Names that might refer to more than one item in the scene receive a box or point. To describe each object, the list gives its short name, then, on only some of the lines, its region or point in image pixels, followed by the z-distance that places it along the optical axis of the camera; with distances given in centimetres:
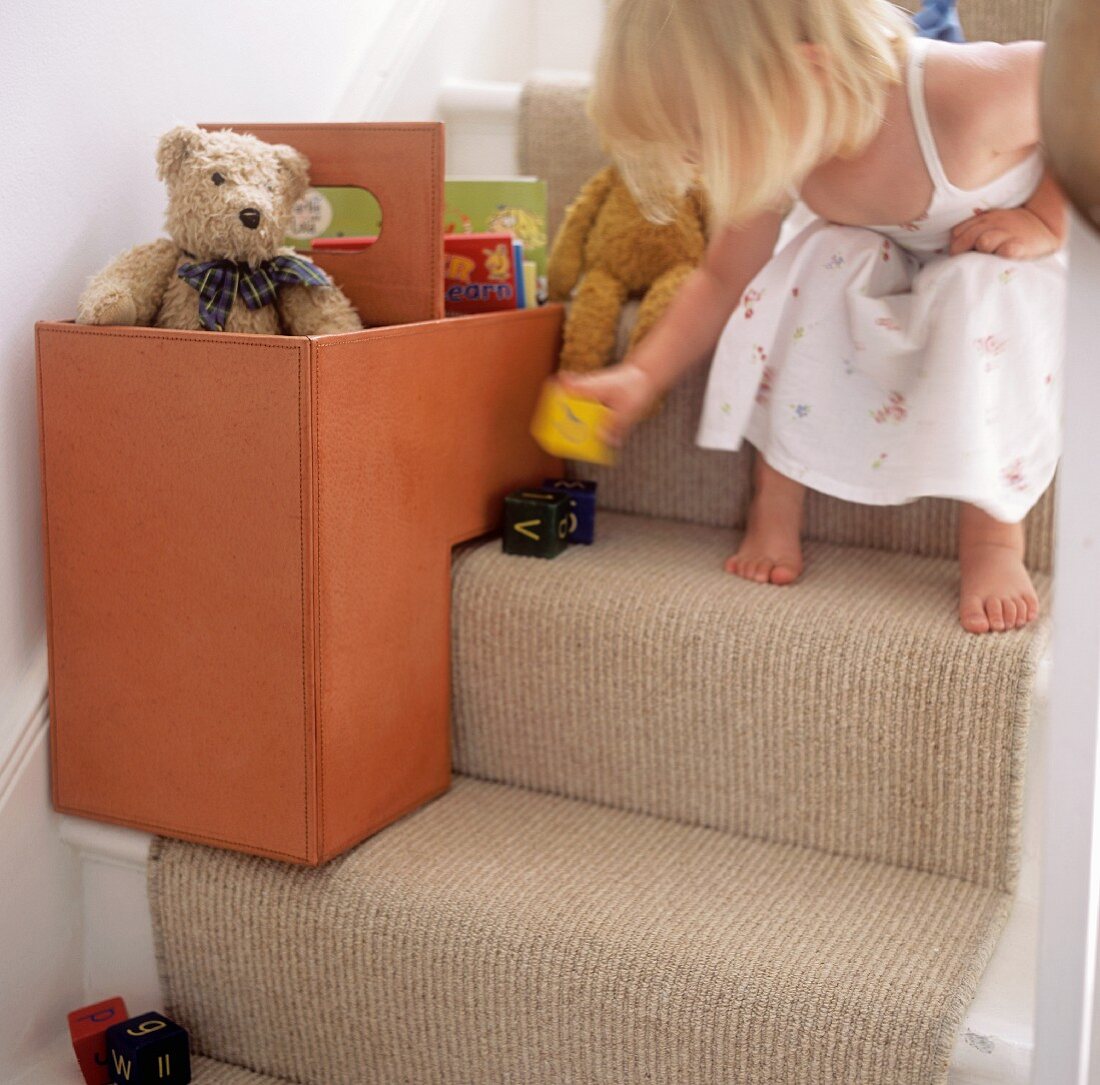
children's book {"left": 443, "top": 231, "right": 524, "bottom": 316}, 131
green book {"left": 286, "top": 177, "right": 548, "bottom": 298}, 133
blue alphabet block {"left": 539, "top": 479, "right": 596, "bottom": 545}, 128
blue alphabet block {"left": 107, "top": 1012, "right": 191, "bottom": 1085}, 103
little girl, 104
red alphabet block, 109
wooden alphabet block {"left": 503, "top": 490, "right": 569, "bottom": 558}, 124
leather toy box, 102
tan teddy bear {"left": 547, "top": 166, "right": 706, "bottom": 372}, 136
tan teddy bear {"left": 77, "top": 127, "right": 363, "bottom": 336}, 108
